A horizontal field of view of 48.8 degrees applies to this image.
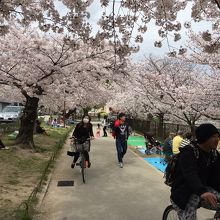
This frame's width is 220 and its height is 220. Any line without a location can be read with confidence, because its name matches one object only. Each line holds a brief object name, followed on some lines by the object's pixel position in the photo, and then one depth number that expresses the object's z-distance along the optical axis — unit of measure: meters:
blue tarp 8.63
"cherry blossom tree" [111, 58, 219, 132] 12.09
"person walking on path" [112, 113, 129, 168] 8.43
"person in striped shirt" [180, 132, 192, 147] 7.47
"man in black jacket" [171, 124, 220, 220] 2.48
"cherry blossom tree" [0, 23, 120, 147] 9.78
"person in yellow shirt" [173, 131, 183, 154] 7.60
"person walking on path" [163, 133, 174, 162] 8.79
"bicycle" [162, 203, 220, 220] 3.02
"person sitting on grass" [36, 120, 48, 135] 16.50
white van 20.14
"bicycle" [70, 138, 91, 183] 6.95
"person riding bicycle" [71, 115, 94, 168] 7.05
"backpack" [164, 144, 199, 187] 2.70
